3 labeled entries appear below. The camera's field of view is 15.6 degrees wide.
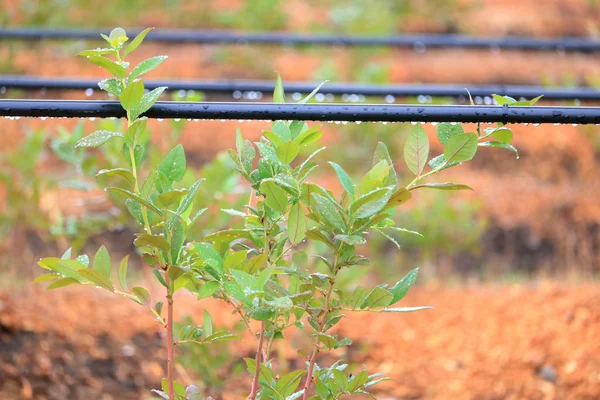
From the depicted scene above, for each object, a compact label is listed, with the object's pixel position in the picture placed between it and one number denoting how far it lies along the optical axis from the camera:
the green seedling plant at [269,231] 2.00
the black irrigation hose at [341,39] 3.97
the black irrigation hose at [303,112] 2.04
